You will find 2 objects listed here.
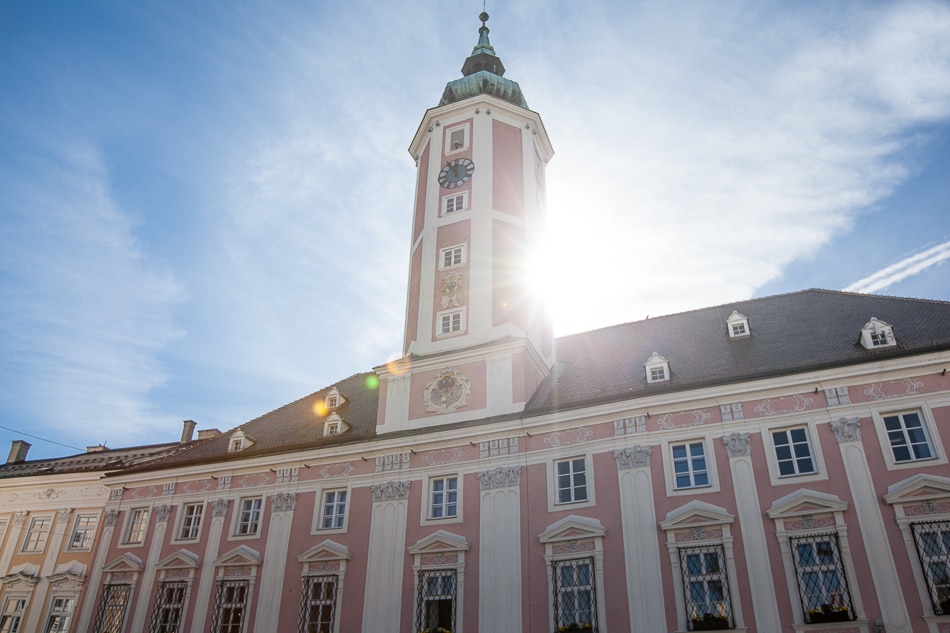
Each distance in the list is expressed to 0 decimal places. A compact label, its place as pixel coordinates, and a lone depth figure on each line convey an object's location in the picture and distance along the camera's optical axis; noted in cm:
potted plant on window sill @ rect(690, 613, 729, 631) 2008
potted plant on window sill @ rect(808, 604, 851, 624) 1903
